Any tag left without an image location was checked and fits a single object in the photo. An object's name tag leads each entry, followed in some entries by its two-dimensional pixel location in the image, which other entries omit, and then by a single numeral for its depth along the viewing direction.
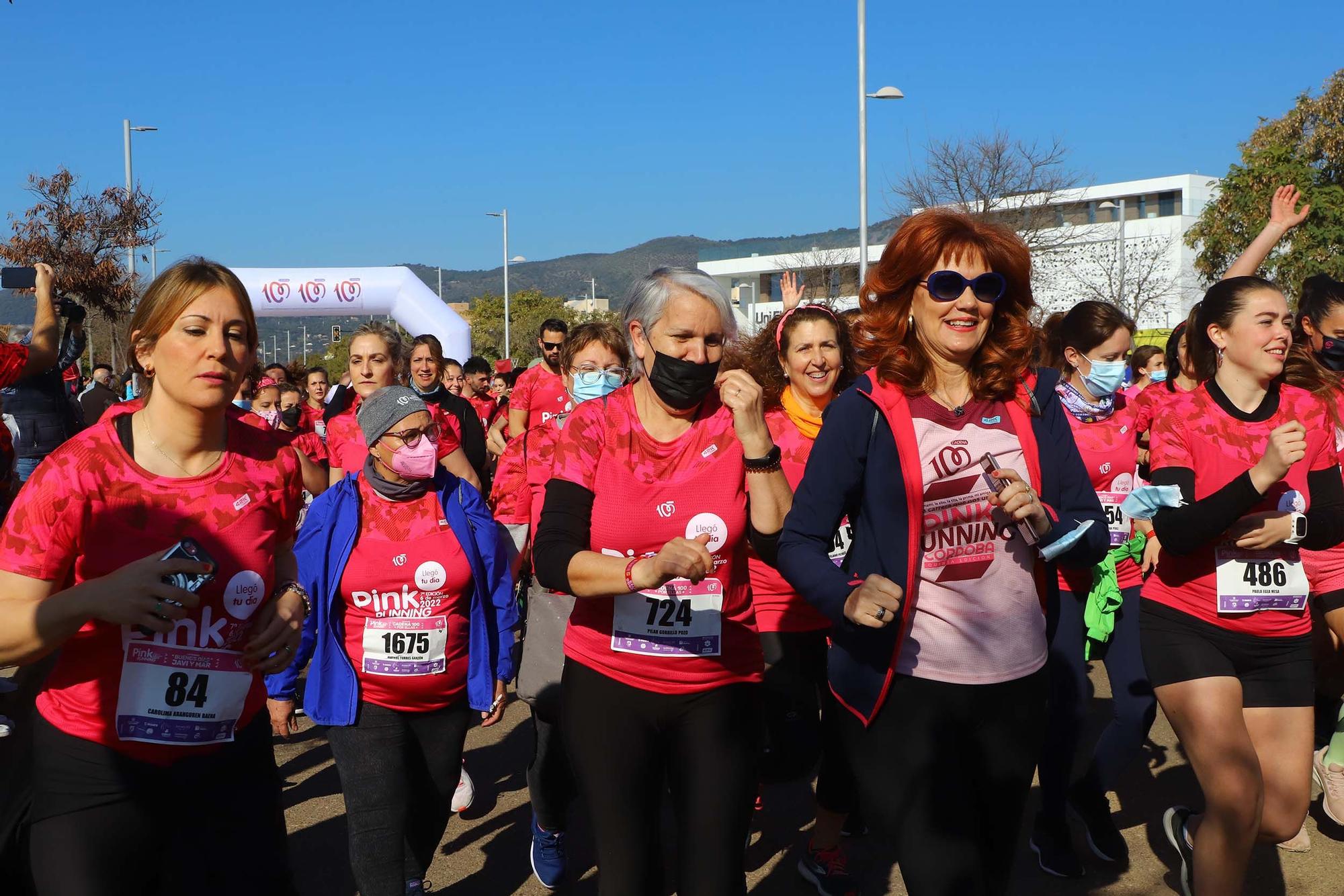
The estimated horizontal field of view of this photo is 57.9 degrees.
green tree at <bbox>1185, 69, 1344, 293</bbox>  28.64
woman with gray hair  3.45
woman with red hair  3.08
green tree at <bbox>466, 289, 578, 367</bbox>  67.50
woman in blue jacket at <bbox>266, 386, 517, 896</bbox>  4.21
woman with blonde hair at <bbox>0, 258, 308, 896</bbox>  2.89
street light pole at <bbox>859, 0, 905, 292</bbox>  23.00
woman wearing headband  4.85
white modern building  38.62
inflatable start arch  25.11
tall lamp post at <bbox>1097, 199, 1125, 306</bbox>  37.47
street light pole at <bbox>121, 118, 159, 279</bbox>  28.67
